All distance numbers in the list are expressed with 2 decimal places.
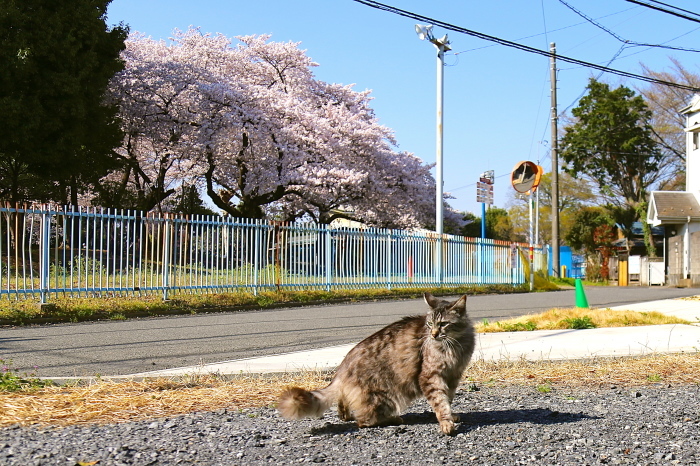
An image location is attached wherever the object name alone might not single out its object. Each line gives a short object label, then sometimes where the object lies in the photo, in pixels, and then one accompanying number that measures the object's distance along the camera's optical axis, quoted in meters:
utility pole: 32.09
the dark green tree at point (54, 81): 20.38
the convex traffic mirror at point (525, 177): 29.61
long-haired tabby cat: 4.09
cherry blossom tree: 30.09
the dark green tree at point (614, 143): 44.75
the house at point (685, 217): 31.23
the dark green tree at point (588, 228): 47.91
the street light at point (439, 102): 24.64
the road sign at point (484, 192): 26.69
